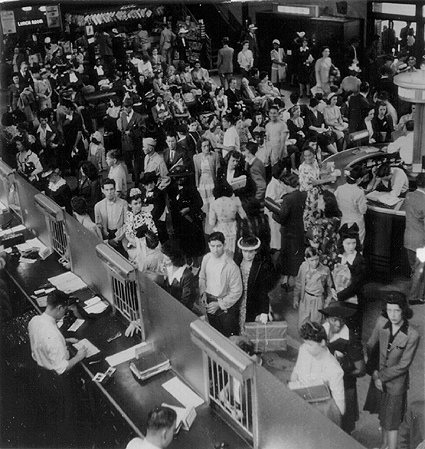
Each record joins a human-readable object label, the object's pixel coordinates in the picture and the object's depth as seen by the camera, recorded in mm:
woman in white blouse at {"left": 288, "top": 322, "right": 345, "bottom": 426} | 3795
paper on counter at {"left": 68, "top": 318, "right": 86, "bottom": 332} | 5055
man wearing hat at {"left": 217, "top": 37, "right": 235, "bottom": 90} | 13610
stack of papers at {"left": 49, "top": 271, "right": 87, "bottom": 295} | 5623
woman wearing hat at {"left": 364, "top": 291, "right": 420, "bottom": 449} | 4066
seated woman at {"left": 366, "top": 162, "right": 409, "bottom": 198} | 6688
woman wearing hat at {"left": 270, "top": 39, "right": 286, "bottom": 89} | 13971
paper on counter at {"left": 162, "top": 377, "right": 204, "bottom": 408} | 4086
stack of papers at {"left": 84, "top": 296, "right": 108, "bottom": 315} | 5250
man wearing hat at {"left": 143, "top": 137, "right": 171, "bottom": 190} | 7559
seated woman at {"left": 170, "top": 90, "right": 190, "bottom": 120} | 10930
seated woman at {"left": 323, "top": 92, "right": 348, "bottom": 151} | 9234
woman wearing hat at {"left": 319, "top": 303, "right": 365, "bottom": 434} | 4180
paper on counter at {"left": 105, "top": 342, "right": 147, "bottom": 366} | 4566
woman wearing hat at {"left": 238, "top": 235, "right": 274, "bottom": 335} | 5086
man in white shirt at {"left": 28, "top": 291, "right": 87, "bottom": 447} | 4383
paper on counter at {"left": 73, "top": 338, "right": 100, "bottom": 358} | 4716
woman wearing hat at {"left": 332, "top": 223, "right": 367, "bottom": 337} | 4984
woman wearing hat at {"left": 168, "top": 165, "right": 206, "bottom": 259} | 7148
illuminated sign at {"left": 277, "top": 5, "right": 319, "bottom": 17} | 13062
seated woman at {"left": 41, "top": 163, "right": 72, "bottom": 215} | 6832
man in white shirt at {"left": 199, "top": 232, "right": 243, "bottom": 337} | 4910
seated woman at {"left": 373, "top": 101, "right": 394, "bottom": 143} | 8914
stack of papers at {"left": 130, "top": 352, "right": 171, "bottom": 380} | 4328
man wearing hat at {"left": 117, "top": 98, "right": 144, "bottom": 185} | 9344
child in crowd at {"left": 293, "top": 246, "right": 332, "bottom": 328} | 5047
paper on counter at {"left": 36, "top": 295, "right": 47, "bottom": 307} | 5434
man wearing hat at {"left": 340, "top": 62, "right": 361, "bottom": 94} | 10688
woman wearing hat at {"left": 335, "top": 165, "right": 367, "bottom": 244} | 6039
